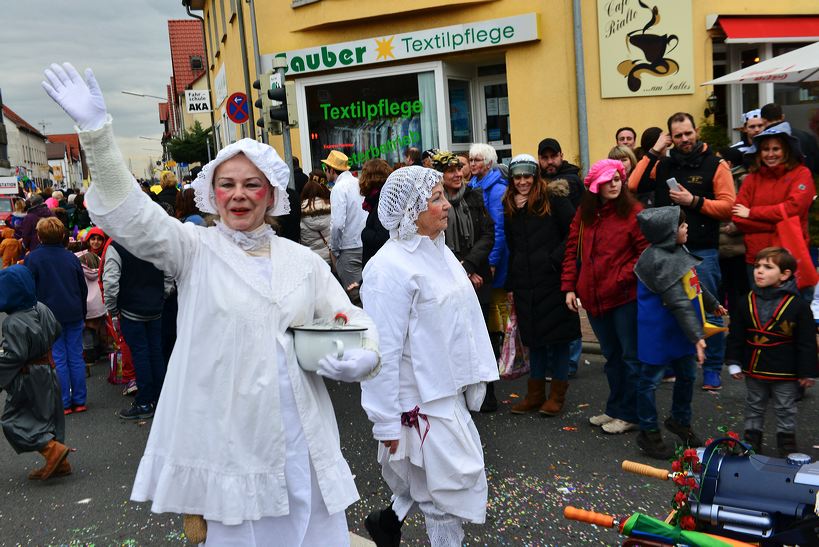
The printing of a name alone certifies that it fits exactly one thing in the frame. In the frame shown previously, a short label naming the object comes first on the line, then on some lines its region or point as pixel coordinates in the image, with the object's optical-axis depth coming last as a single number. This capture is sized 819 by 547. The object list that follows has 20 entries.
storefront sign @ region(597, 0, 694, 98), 12.68
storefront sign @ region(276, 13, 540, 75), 13.36
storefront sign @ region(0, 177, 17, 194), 36.53
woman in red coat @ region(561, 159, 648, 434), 5.59
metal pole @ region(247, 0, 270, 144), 15.65
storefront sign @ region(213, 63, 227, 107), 23.19
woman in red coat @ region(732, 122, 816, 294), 6.13
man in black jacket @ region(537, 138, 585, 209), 7.32
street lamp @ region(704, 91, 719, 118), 12.61
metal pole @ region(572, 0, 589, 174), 12.99
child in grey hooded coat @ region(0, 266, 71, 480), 5.89
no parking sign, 15.03
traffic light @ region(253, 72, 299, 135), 11.16
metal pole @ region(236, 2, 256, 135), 15.73
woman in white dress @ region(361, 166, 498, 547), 3.72
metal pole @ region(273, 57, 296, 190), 11.52
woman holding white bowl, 2.72
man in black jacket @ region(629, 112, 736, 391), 6.45
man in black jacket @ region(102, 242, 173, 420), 7.26
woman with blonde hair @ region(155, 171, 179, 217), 10.34
